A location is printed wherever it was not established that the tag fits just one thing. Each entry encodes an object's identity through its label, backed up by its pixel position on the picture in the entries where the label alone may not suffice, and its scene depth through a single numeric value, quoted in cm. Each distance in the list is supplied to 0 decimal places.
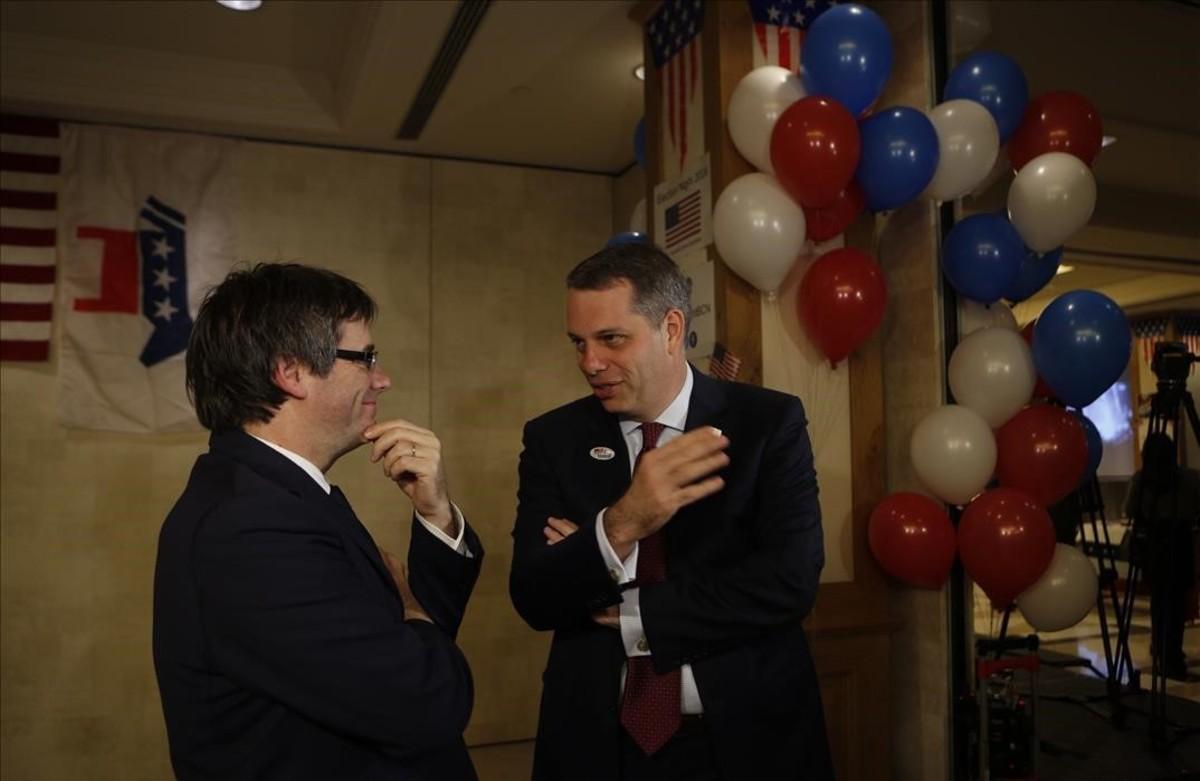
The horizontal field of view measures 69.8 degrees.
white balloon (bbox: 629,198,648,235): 372
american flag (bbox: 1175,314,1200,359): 234
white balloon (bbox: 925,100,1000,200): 251
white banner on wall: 441
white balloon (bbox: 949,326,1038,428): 248
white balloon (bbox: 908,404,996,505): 247
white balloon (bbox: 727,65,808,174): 266
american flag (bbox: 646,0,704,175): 307
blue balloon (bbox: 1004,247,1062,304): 257
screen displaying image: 249
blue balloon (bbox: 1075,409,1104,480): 250
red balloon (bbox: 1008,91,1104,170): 250
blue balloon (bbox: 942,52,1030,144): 257
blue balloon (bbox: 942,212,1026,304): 252
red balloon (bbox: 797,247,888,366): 259
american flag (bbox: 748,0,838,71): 297
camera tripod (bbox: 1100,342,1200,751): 238
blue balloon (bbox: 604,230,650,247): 333
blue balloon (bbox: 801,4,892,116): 256
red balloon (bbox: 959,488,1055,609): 236
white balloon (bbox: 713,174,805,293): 259
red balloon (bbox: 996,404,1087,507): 241
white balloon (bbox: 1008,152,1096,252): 237
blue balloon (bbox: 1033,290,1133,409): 228
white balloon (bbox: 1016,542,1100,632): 243
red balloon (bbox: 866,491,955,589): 259
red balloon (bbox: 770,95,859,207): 243
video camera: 235
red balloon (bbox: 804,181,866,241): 270
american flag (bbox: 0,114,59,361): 431
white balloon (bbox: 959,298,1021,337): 271
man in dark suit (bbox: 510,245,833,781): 153
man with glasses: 112
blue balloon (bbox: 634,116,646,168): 369
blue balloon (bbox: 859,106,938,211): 249
